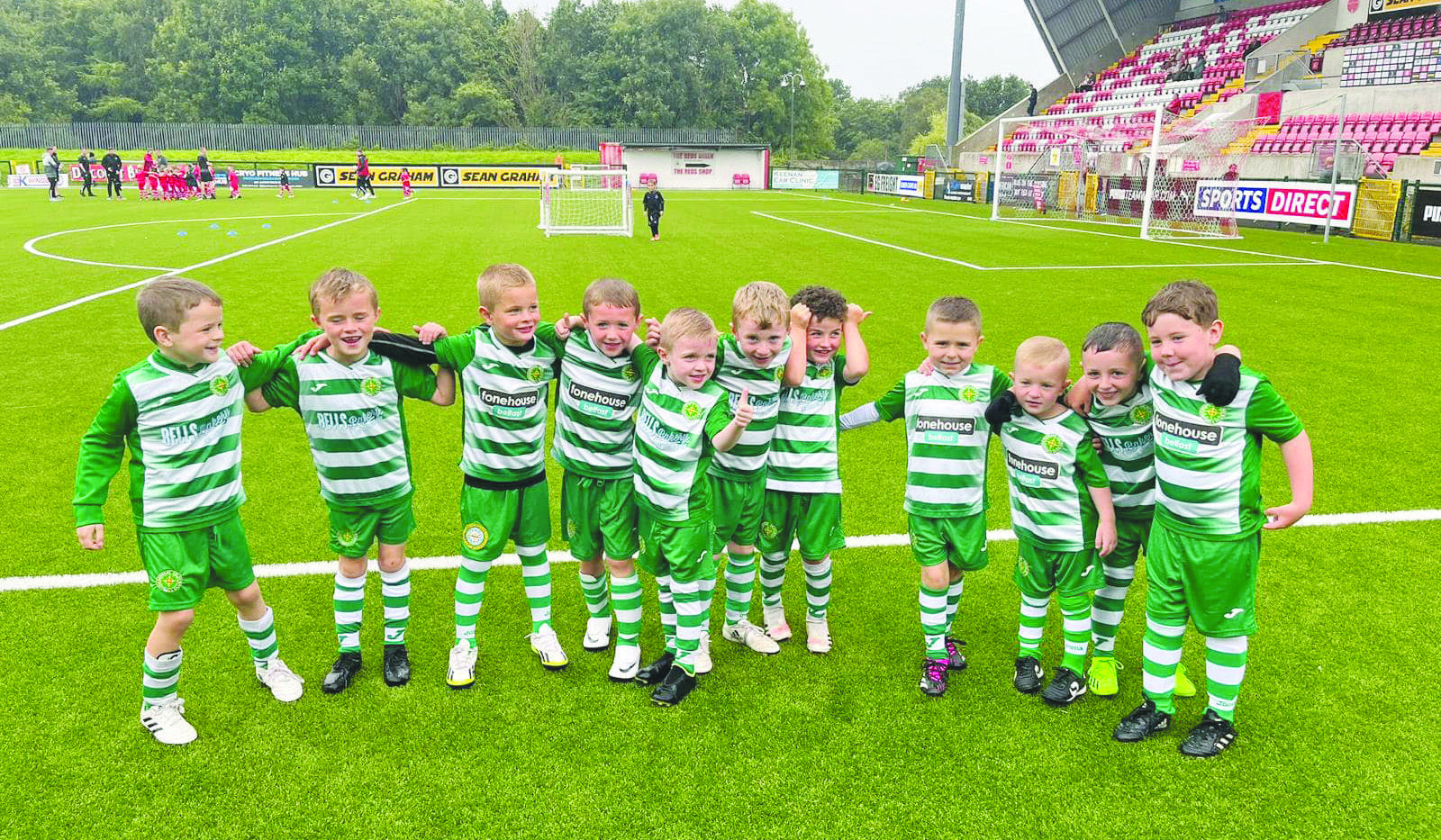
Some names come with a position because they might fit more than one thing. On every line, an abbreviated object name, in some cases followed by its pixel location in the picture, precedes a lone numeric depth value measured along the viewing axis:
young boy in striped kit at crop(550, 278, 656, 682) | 3.83
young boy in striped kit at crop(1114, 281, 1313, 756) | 3.15
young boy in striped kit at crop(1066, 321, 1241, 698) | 3.43
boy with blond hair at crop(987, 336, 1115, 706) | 3.53
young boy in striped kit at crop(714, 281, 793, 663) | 3.63
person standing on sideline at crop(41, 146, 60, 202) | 34.94
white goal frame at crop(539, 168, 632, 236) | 24.52
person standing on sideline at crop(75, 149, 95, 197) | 37.47
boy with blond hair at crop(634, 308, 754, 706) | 3.57
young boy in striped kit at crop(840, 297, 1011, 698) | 3.70
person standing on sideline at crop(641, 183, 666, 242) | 22.69
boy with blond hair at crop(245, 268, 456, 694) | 3.61
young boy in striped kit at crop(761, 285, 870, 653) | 3.84
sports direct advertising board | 22.91
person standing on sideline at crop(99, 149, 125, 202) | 36.31
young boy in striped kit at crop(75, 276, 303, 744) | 3.26
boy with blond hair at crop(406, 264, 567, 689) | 3.78
